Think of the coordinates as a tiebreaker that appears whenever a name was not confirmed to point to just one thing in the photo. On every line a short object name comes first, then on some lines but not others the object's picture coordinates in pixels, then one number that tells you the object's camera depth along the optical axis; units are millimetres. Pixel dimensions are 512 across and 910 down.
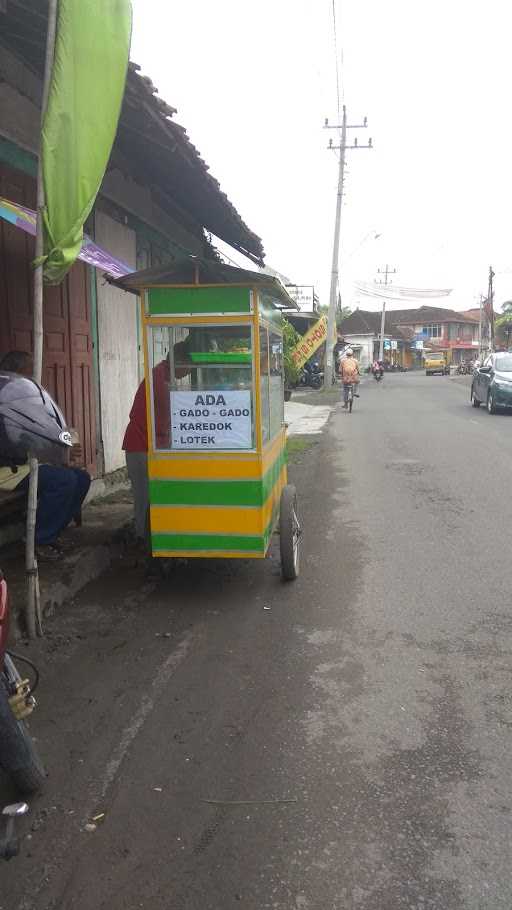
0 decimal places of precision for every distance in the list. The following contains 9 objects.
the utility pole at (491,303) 53406
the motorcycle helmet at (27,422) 3648
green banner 3844
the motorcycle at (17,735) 2688
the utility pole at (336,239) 29333
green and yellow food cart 4770
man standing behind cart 5023
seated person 5176
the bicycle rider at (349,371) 20219
